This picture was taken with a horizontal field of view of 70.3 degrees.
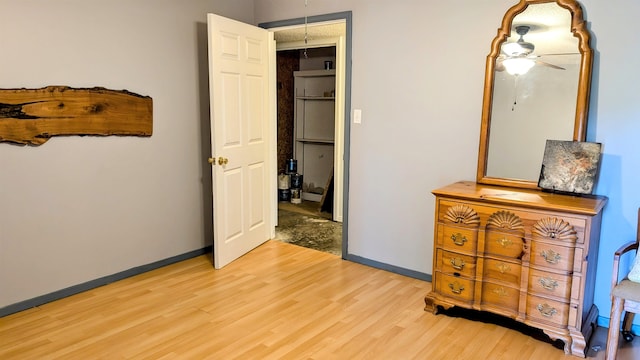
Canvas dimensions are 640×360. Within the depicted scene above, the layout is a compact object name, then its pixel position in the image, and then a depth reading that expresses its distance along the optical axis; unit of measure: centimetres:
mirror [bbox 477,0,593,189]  268
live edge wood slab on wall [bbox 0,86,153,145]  271
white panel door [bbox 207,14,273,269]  346
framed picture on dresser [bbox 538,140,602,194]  260
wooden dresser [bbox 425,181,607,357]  240
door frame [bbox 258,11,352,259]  362
